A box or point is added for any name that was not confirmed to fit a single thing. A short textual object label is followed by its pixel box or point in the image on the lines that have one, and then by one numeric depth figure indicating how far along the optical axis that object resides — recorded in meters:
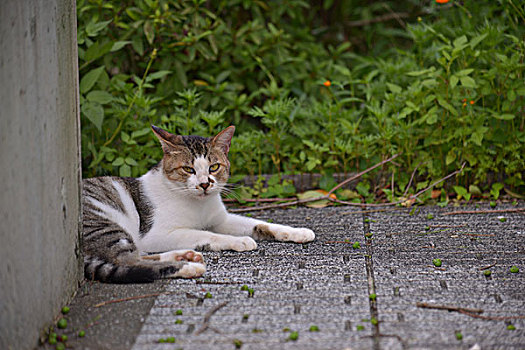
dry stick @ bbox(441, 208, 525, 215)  8.05
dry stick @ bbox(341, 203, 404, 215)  8.41
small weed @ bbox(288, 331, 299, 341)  4.33
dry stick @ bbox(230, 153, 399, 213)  8.80
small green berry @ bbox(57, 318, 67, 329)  4.62
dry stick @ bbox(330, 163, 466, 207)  8.61
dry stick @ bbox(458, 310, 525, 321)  4.64
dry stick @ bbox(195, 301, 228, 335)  4.54
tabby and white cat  6.65
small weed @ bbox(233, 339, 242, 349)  4.24
